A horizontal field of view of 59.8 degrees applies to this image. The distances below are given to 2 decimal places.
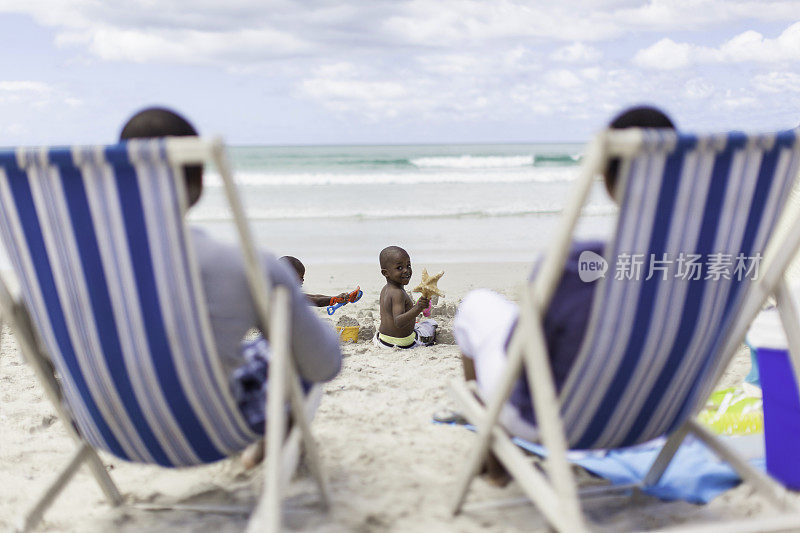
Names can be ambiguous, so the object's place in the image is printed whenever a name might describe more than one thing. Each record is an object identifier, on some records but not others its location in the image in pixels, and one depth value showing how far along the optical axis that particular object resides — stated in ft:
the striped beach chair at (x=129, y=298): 4.97
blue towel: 7.43
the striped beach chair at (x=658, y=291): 4.92
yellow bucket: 14.43
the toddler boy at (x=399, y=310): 13.83
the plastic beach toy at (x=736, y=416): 8.79
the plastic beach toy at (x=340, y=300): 16.47
